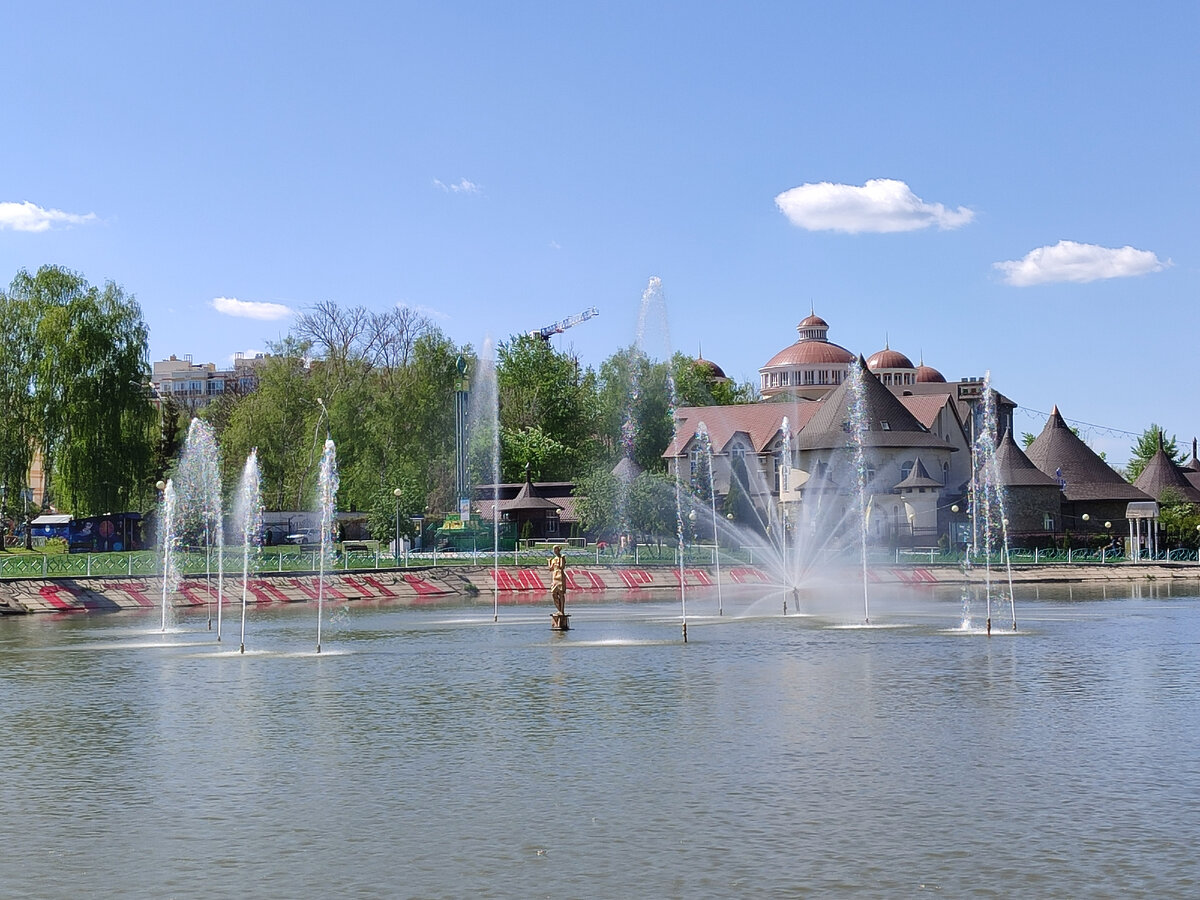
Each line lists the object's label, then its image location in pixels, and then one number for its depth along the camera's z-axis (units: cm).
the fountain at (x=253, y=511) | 3851
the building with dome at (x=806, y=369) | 15375
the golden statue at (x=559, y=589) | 3306
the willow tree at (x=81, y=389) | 6369
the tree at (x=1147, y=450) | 11900
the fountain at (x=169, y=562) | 4156
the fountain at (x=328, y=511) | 3659
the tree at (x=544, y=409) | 11006
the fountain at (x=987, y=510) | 7575
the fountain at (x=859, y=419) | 8375
